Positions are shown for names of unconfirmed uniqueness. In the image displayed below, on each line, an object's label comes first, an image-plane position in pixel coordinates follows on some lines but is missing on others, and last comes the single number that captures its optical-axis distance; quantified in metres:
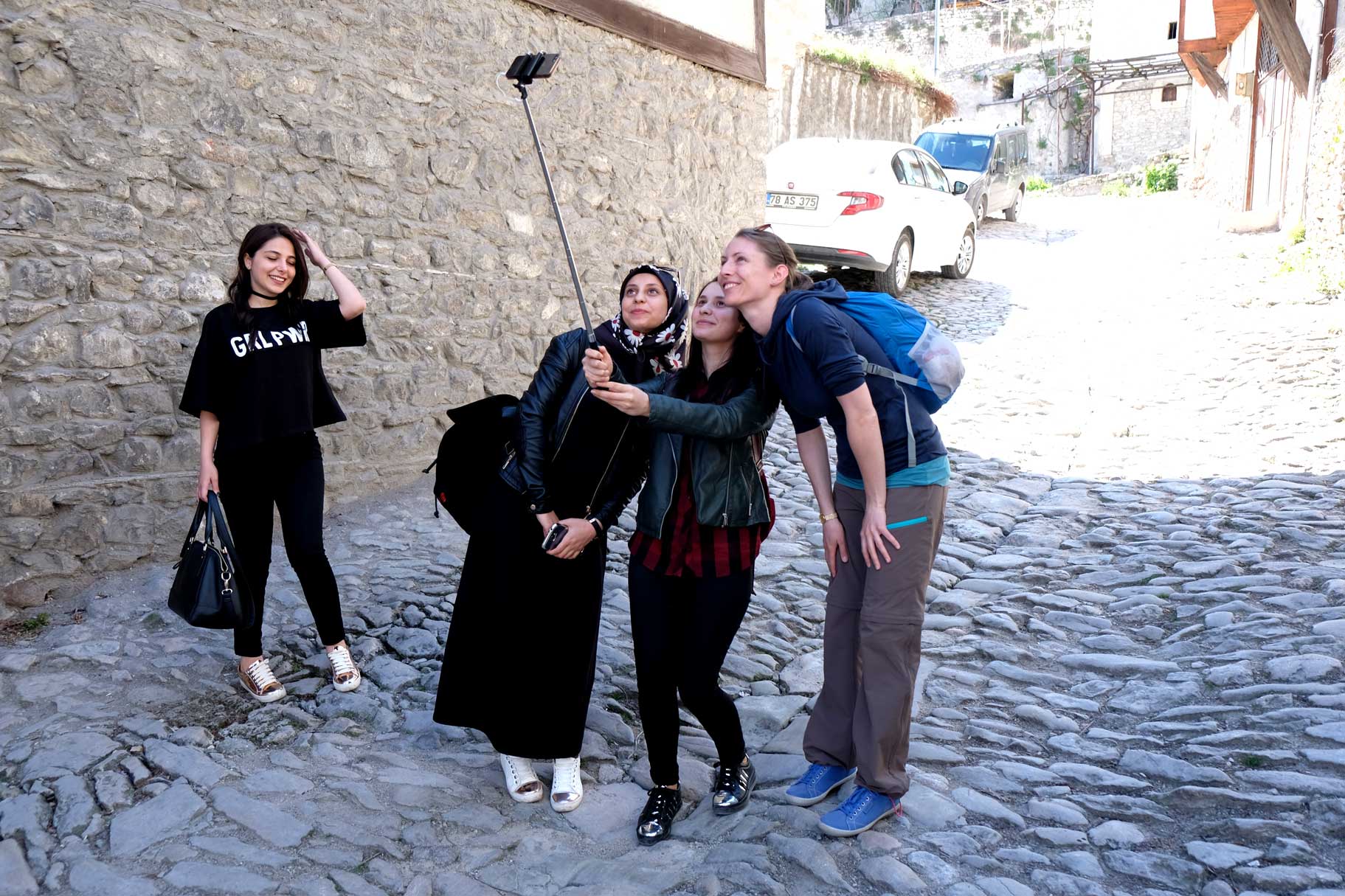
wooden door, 15.12
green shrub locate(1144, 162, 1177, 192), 28.58
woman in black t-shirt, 3.78
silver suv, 18.47
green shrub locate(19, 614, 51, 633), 4.46
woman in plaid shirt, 2.97
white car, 11.14
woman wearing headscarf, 3.14
